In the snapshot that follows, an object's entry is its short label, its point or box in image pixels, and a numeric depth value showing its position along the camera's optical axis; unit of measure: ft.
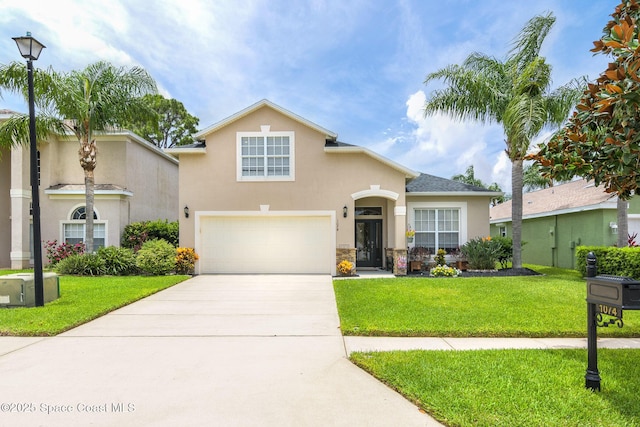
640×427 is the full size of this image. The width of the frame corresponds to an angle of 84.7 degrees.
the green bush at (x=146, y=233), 52.08
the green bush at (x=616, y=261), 35.40
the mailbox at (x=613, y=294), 11.38
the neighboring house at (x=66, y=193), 50.57
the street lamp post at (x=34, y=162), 25.44
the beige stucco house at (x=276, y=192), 45.03
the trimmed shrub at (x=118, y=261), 43.45
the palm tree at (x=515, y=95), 40.47
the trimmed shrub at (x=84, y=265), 42.98
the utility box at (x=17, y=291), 26.14
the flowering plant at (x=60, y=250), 48.21
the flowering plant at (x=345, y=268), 43.86
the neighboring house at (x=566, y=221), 47.73
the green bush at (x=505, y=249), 47.89
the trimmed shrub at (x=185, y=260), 44.50
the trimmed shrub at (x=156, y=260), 42.93
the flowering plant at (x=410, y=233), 46.28
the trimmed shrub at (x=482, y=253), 45.06
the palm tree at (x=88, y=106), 43.21
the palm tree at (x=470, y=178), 134.82
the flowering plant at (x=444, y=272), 42.01
